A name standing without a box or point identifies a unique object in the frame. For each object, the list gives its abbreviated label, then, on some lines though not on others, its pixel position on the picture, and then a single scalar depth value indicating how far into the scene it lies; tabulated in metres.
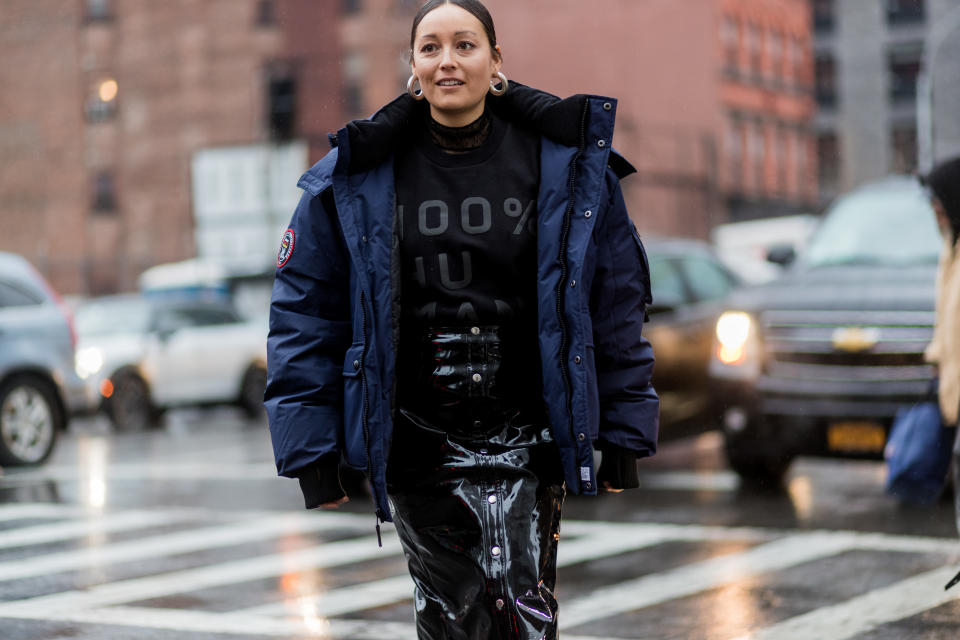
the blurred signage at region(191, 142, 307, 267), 48.75
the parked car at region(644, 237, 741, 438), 10.63
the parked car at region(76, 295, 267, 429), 19.23
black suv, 9.20
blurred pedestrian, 5.54
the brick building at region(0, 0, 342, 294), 52.72
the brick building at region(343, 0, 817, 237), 44.94
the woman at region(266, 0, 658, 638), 3.50
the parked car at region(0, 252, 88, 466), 13.16
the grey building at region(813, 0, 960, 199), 69.44
